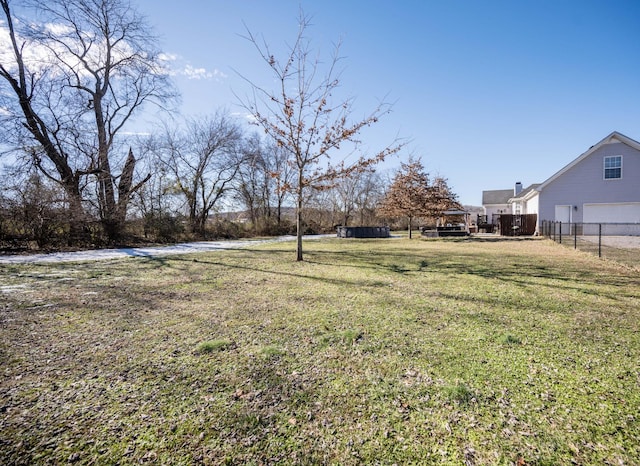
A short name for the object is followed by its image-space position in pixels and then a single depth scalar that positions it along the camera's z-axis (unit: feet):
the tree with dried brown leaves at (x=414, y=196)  60.03
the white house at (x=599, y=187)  57.00
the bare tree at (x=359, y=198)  116.37
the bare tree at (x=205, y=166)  64.59
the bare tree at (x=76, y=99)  42.39
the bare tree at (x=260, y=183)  77.20
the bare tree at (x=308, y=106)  27.25
